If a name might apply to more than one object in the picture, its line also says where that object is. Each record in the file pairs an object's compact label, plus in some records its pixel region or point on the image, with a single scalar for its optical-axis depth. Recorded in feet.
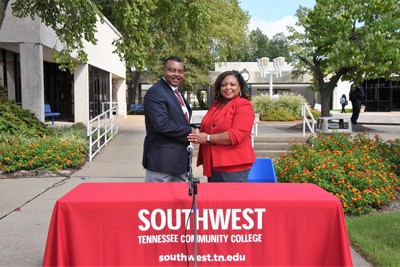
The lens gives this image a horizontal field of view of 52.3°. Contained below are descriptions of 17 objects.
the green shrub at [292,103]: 75.92
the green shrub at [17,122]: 33.91
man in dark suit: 11.21
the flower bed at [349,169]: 19.19
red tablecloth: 8.81
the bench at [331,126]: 32.72
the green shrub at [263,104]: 75.15
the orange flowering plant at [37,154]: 27.55
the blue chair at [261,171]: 14.42
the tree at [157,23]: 35.29
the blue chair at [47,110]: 56.90
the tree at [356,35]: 43.62
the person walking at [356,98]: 53.42
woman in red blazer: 10.93
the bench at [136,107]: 107.22
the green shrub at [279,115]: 71.01
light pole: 91.61
